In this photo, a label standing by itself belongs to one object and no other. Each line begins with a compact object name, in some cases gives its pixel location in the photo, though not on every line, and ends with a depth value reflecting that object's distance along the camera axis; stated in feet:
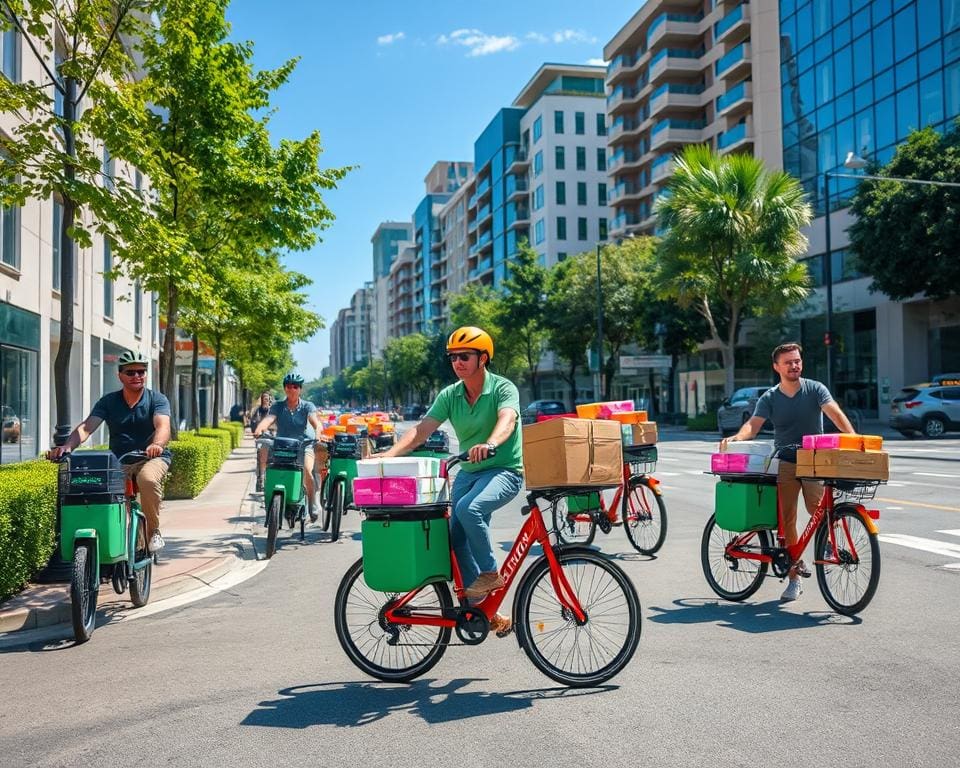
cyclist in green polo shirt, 15.01
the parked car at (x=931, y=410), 90.89
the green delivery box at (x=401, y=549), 14.55
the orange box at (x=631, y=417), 29.99
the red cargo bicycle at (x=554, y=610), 15.01
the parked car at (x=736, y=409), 102.42
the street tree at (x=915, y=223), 99.25
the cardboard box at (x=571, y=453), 14.70
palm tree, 107.96
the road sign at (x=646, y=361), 144.36
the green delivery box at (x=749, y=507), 20.81
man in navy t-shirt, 22.26
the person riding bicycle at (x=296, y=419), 34.19
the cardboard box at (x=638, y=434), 29.43
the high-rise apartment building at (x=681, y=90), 153.48
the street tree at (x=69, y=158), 28.94
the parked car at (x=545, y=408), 130.41
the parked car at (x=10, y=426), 55.01
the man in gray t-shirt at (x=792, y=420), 21.04
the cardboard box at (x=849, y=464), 19.42
